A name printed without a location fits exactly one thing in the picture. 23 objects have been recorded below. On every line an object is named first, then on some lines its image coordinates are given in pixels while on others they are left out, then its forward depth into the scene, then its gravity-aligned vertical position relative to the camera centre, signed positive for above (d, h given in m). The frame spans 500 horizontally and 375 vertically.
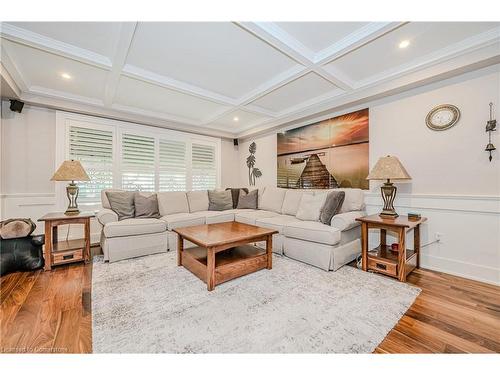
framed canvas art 3.38 +0.59
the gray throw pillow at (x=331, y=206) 2.88 -0.25
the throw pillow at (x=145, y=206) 3.44 -0.30
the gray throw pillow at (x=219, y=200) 4.35 -0.27
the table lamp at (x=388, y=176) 2.62 +0.14
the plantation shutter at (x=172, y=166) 4.61 +0.46
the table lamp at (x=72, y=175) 2.88 +0.15
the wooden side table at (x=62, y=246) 2.61 -0.78
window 3.68 +0.61
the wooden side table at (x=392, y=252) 2.33 -0.79
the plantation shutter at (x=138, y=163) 4.16 +0.48
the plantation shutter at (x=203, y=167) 5.11 +0.48
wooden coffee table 2.18 -0.80
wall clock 2.51 +0.83
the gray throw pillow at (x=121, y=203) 3.30 -0.25
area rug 1.41 -1.00
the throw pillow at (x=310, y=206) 3.17 -0.29
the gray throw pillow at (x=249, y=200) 4.46 -0.27
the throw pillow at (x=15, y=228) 2.47 -0.48
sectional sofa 2.66 -0.57
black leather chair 2.44 -0.77
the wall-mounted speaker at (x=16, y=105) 3.15 +1.18
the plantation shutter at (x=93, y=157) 3.69 +0.52
